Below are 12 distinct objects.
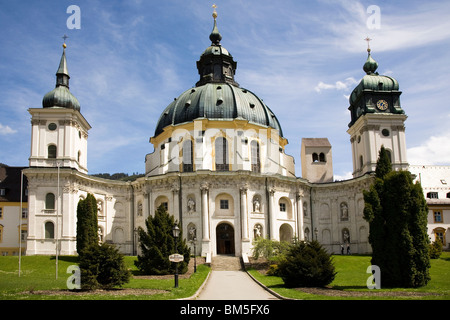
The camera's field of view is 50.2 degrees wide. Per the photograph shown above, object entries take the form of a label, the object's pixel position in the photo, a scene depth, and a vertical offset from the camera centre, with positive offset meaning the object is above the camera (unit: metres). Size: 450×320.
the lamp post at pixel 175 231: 30.81 -0.09
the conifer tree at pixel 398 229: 30.84 -0.33
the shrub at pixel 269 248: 49.09 -2.18
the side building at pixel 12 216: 63.72 +2.36
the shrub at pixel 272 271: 42.00 -3.82
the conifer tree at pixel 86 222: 51.09 +1.05
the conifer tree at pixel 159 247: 40.41 -1.47
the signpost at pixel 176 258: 29.10 -1.72
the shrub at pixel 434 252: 51.53 -3.08
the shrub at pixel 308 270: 30.06 -2.72
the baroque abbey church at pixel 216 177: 57.41 +6.52
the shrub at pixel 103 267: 27.75 -2.05
